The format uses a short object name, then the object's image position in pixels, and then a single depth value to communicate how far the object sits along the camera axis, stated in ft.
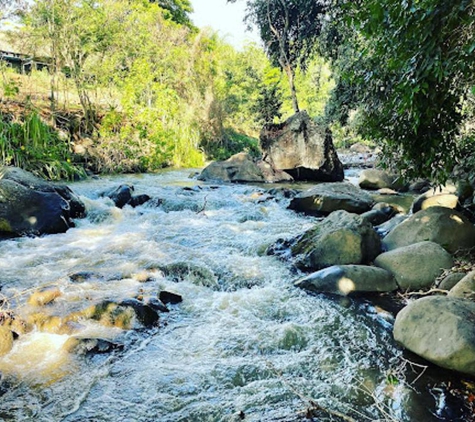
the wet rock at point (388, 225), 19.76
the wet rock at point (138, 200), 26.37
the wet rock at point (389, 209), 23.53
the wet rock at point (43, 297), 11.53
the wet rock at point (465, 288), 10.68
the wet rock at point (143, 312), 11.03
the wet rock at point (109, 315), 10.75
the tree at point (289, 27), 45.83
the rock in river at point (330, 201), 25.03
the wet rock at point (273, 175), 40.22
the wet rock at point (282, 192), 30.68
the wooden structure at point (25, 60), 37.58
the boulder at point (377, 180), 34.22
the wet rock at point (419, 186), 33.06
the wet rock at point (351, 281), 13.26
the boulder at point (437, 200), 19.85
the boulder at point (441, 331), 8.43
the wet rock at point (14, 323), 10.08
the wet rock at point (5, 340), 9.23
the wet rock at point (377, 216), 22.45
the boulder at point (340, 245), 15.43
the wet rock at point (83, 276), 13.52
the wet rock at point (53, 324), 10.30
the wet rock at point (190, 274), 14.35
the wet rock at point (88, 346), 9.41
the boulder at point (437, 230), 15.44
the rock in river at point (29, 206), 19.10
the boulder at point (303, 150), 39.42
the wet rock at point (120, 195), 26.07
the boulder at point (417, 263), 13.39
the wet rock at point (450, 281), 12.37
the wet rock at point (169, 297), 12.55
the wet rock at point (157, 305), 11.83
